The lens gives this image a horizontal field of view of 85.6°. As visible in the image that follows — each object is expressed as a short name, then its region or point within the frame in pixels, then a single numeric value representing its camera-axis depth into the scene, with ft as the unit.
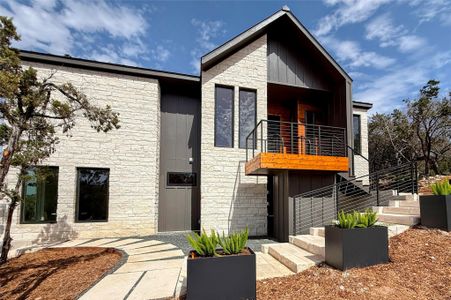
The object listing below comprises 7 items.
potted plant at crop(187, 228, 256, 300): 10.64
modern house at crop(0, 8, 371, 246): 27.09
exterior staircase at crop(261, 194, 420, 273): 15.83
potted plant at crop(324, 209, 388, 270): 13.58
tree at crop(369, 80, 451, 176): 54.39
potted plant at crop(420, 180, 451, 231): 16.43
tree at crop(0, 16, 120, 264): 14.06
